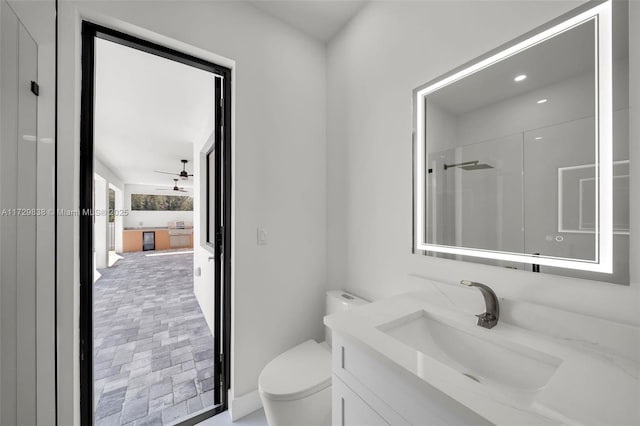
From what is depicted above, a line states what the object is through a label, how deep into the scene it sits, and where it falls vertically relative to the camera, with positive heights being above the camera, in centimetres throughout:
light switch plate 161 -15
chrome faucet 90 -34
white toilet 115 -84
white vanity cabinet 58 -51
